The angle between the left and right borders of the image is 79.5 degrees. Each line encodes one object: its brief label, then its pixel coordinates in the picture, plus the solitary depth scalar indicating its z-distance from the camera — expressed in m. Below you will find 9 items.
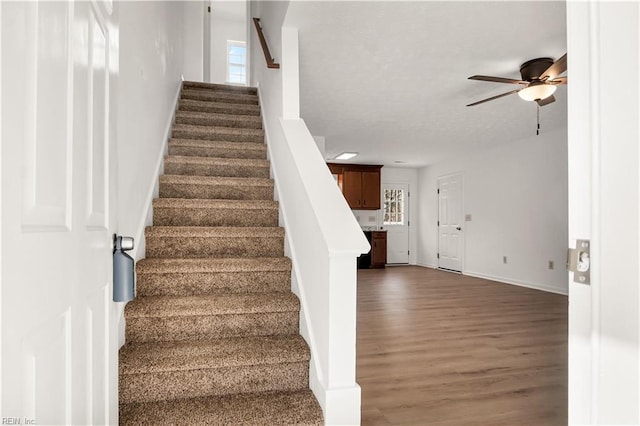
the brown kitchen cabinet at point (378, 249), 8.54
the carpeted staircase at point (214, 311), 1.69
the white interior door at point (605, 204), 0.56
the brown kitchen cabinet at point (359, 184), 8.69
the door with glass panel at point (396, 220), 9.37
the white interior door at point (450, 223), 7.95
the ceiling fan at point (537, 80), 3.14
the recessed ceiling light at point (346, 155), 7.65
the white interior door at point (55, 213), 0.53
